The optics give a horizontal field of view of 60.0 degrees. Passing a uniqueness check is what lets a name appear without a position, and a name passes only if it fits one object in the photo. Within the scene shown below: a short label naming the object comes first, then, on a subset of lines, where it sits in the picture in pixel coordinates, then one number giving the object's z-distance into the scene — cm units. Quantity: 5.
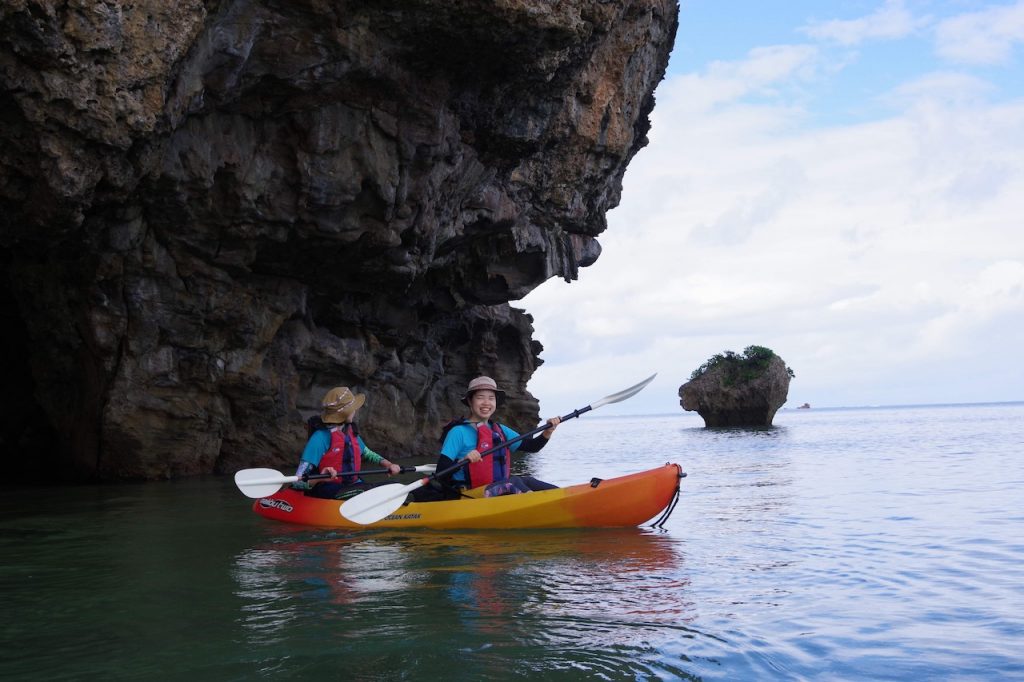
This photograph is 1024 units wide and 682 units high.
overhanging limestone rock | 930
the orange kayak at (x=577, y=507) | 829
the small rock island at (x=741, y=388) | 3903
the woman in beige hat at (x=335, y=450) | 971
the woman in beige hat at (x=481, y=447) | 861
